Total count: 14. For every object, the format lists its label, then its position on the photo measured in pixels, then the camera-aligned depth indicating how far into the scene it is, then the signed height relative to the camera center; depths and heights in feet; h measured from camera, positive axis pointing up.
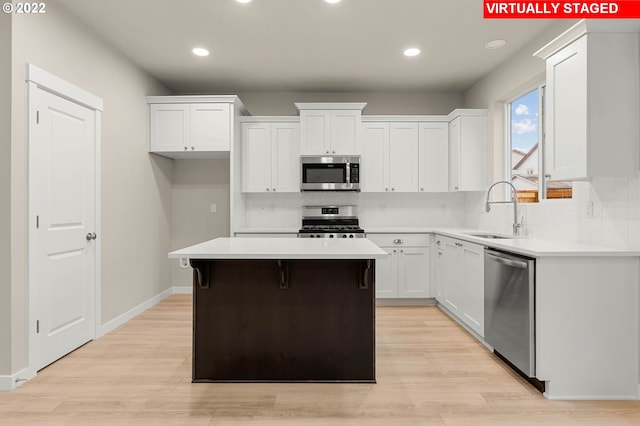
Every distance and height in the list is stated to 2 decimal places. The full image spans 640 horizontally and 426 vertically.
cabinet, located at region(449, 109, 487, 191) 15.48 +2.45
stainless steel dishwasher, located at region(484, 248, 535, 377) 8.23 -2.20
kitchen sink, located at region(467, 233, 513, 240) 12.86 -0.80
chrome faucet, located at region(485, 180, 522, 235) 12.04 -0.15
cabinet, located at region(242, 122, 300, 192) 16.44 +2.29
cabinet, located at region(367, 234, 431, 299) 15.39 -2.16
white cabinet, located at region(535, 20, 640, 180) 8.00 +2.26
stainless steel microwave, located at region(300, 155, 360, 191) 16.16 +1.64
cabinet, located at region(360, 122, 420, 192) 16.62 +2.27
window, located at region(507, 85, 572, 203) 12.05 +2.07
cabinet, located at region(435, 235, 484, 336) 11.18 -2.17
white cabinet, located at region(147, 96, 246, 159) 15.08 +3.31
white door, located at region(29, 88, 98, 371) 9.04 -0.40
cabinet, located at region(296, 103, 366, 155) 16.06 +3.28
